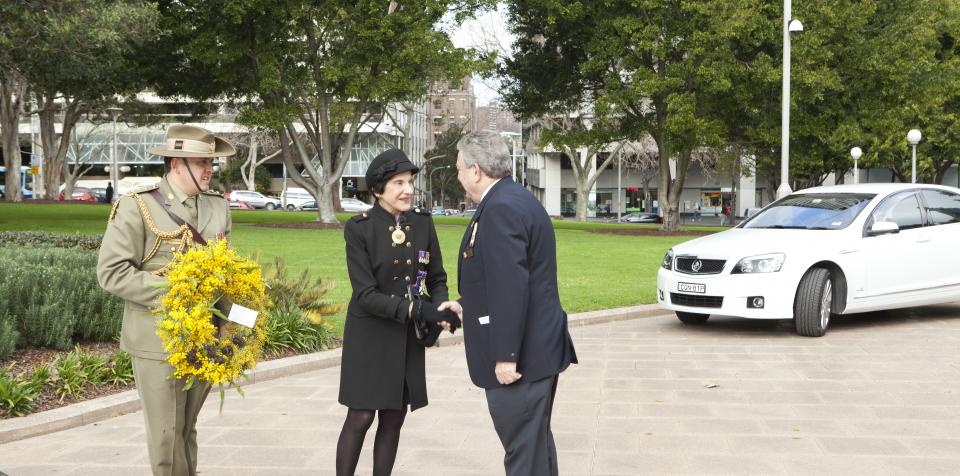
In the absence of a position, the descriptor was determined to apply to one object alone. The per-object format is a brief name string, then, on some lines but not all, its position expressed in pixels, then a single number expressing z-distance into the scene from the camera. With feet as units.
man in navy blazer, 12.89
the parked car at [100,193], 242.91
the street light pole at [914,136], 100.81
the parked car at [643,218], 233.35
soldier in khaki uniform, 13.02
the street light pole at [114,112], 157.60
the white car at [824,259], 34.24
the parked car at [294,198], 244.42
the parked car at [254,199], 226.79
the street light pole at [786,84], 70.33
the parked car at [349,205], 232.12
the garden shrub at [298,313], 29.78
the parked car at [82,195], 228.02
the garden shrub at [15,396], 21.40
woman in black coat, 15.10
